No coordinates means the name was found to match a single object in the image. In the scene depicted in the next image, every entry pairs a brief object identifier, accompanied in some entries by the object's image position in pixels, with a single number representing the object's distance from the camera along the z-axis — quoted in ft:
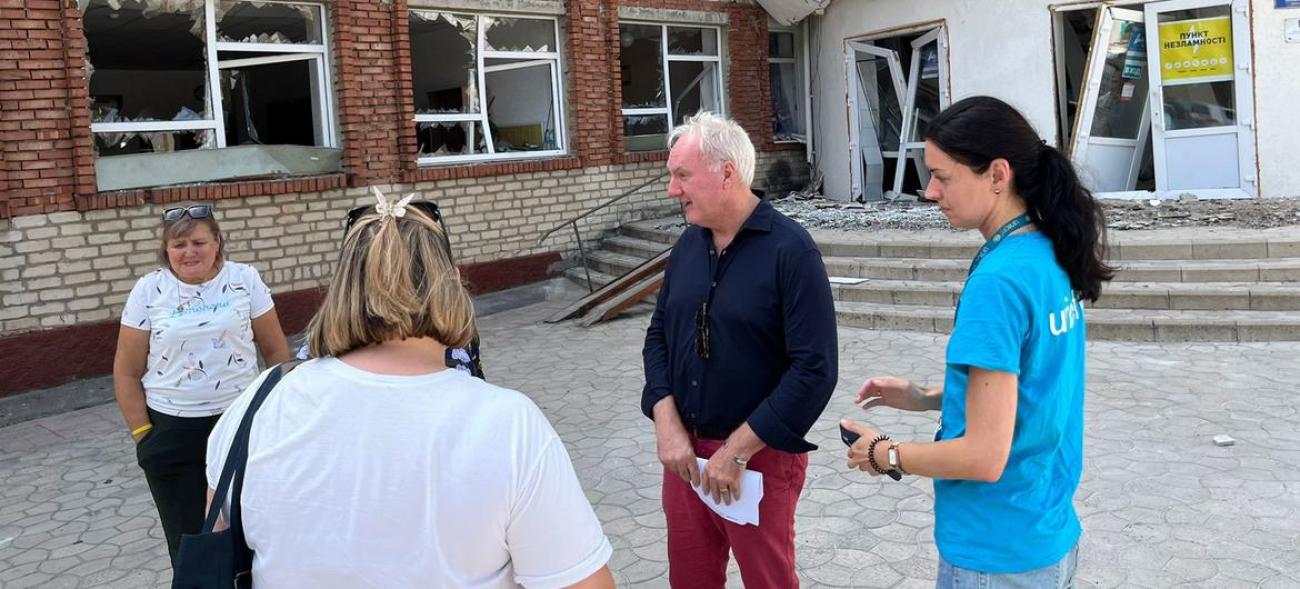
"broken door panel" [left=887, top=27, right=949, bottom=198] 43.98
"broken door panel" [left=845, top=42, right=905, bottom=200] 47.55
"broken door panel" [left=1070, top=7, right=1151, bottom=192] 38.78
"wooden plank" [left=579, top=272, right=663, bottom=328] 33.55
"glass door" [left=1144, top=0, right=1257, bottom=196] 36.76
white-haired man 9.01
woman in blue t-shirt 6.56
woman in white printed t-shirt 11.84
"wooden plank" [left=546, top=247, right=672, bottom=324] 34.37
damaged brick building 27.53
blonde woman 5.62
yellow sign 36.96
